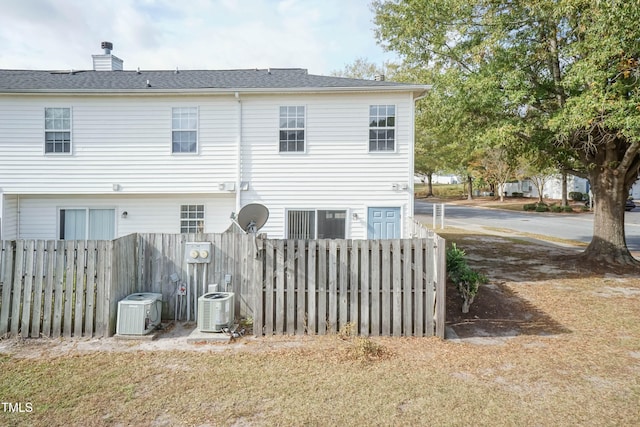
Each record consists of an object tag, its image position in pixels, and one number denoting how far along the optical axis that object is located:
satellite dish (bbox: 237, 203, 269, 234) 7.93
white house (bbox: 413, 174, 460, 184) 81.20
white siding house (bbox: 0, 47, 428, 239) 11.78
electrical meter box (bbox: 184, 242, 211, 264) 7.27
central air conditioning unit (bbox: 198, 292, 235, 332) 6.51
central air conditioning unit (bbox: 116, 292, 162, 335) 6.38
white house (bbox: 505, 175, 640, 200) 44.28
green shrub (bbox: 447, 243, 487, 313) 7.98
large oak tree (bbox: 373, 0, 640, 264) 9.70
